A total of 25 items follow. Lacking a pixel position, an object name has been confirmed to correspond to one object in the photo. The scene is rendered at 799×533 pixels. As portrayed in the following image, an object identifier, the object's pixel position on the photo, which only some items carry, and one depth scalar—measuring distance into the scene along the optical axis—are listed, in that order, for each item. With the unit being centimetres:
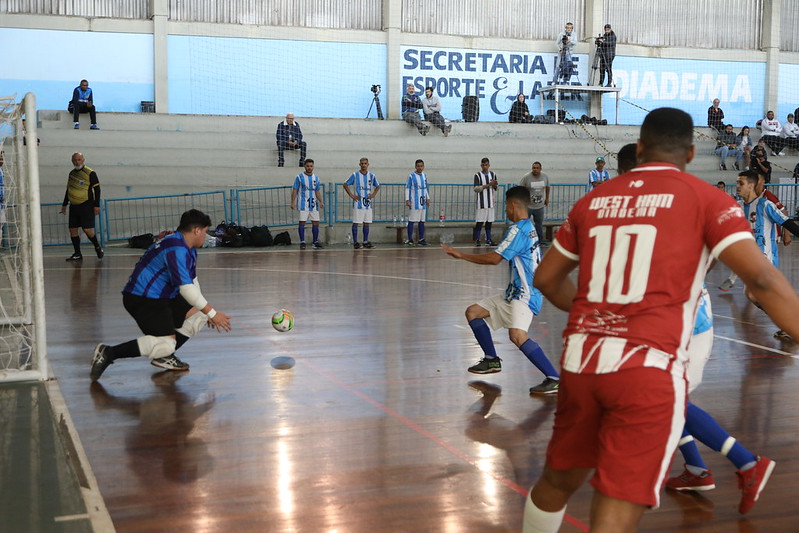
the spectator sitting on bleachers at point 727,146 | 2550
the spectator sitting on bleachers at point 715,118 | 2795
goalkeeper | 634
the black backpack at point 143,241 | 1858
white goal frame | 633
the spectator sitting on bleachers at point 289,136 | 2229
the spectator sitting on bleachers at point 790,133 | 2719
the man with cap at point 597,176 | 2027
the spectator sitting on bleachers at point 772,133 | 2703
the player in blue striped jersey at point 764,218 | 855
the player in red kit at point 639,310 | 247
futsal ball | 762
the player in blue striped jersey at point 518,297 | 605
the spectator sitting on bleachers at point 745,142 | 2522
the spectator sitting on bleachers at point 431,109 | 2531
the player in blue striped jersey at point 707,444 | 384
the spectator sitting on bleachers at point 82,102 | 2206
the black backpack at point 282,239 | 1964
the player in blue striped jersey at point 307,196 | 1897
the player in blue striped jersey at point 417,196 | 2019
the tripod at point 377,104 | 2647
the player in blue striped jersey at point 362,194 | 1941
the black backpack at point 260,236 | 1925
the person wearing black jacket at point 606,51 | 2731
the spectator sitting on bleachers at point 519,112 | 2719
